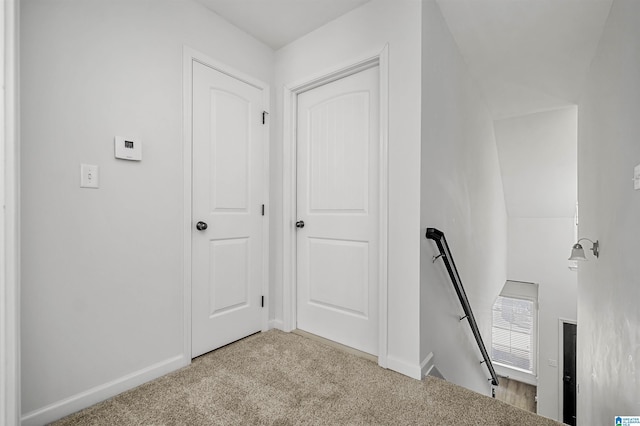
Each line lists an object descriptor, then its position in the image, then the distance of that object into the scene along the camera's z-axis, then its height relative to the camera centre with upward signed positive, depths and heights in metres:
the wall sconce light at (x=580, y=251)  2.40 -0.31
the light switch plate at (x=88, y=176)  1.59 +0.17
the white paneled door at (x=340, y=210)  2.22 +0.00
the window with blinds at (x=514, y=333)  7.08 -2.88
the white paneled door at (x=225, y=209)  2.14 +0.00
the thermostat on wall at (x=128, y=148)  1.71 +0.34
